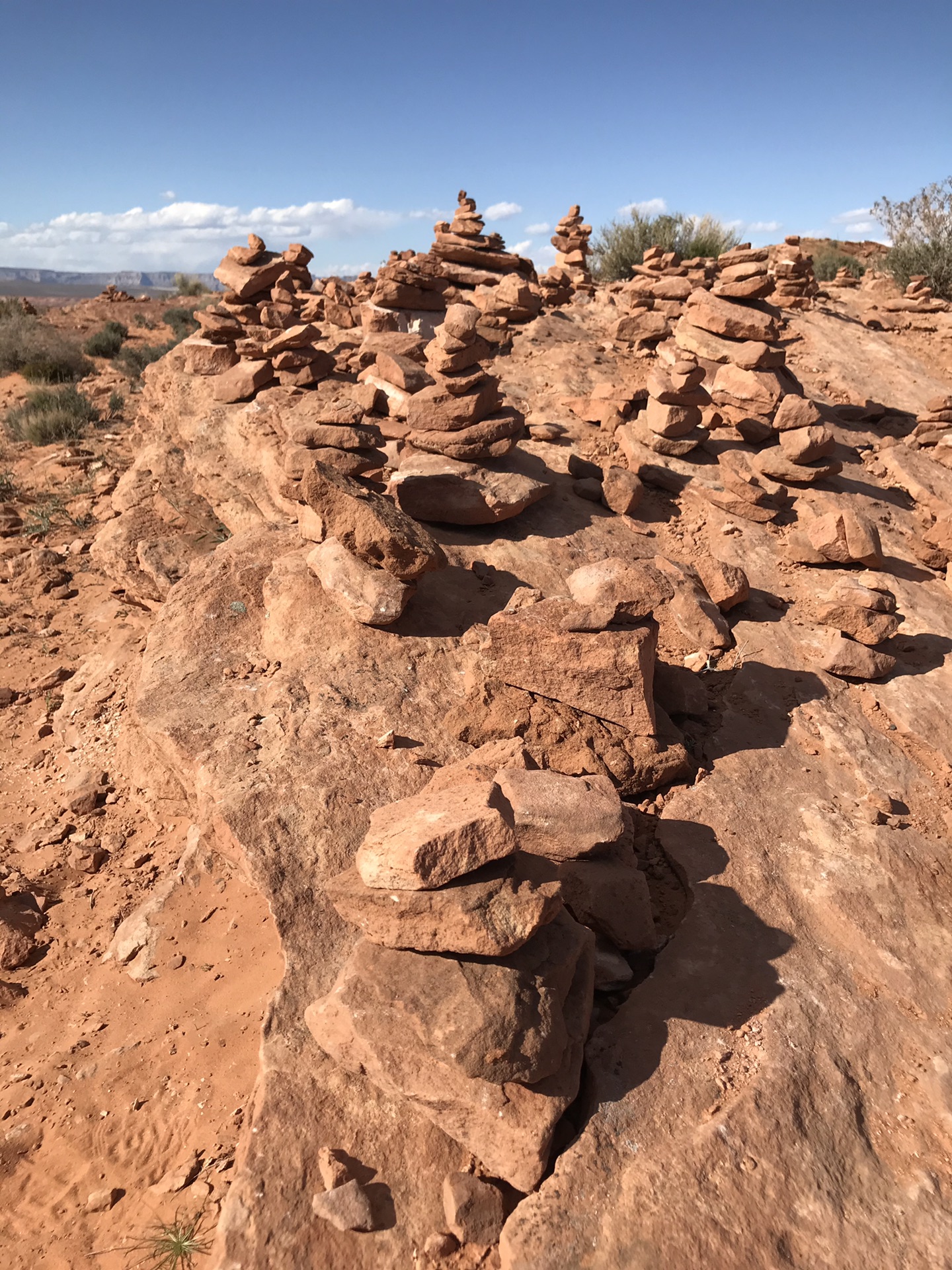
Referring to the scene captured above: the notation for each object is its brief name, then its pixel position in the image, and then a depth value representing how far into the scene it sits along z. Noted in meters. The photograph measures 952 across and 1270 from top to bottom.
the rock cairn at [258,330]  7.64
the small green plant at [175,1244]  2.54
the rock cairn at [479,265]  9.77
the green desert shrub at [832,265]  18.94
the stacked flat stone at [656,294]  9.30
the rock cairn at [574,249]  12.09
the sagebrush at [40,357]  15.09
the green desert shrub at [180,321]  19.45
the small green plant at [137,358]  15.77
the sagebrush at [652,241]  16.05
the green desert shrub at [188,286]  29.66
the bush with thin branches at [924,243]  15.03
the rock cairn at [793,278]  11.59
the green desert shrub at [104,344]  17.42
